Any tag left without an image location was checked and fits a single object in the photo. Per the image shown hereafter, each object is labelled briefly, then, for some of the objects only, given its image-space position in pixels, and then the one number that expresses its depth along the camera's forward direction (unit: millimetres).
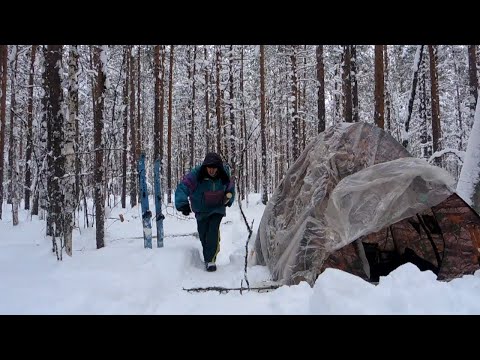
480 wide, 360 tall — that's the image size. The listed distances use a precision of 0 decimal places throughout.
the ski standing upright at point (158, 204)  7035
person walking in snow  5871
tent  3865
